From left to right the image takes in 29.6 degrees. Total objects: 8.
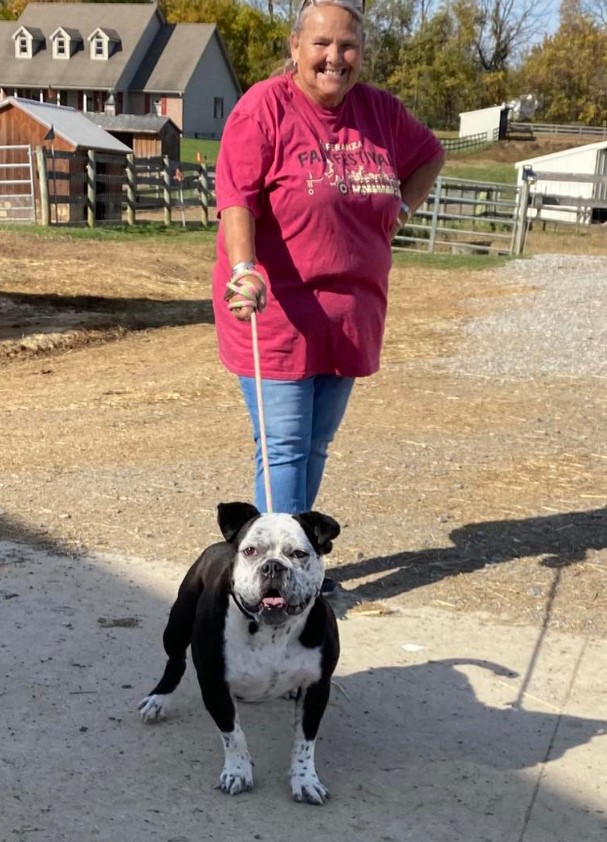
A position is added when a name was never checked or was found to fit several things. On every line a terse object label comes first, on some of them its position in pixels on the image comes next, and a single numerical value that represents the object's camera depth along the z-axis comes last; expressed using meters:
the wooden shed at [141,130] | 38.12
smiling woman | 3.49
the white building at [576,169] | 30.78
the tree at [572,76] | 71.81
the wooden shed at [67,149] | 22.86
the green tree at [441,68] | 70.69
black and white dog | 2.76
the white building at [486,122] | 59.62
